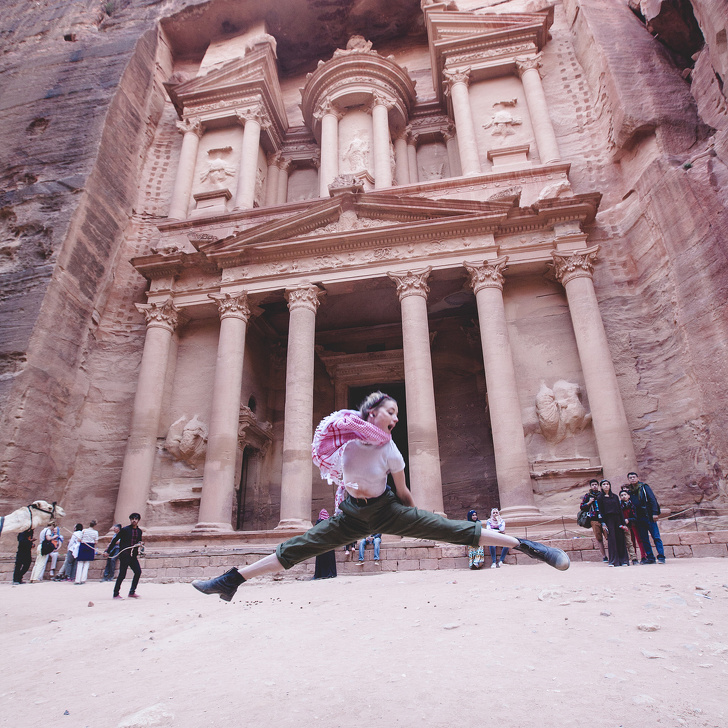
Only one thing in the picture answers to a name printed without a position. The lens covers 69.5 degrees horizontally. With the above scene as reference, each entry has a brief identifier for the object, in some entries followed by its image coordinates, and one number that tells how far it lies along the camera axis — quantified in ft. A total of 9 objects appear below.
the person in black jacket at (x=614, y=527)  26.35
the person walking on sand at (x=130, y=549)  25.43
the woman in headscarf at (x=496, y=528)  30.19
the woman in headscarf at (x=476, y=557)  29.66
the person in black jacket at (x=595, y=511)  28.48
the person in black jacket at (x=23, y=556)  33.99
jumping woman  11.23
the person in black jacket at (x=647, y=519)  26.12
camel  37.27
